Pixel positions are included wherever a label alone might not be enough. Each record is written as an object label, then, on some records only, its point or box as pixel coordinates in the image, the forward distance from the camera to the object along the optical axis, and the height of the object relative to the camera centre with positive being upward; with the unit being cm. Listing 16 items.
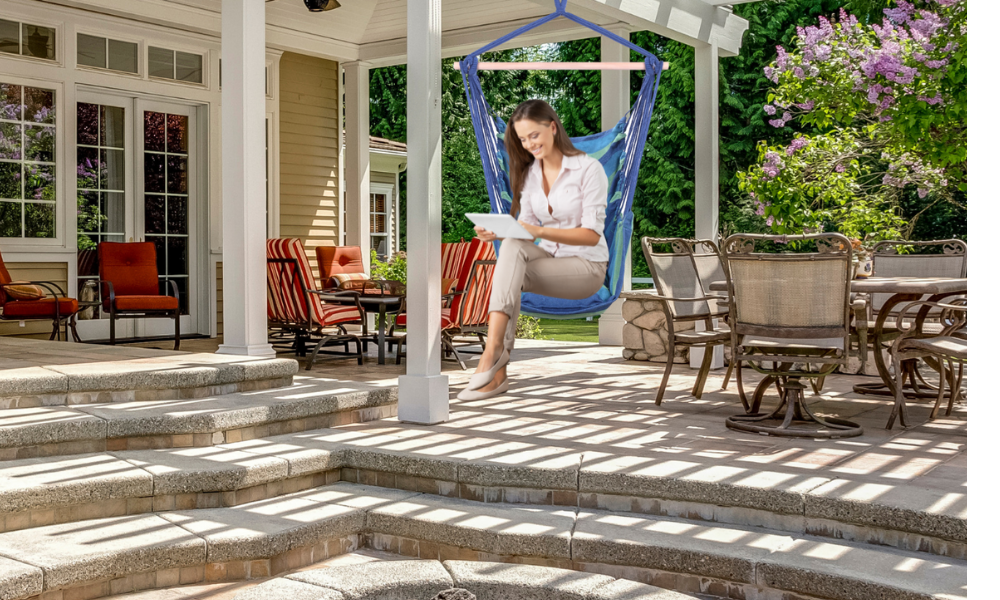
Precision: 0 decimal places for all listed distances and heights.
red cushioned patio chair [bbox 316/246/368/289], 916 +21
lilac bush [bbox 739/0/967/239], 625 +138
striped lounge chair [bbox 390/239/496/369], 700 -12
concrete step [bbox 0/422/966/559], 309 -79
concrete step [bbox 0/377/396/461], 383 -64
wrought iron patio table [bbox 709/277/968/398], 461 -4
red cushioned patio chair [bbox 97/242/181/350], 758 -1
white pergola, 482 +58
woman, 566 +34
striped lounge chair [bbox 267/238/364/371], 690 -16
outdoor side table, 690 -12
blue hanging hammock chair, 569 +79
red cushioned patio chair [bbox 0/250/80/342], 688 -16
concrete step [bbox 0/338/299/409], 438 -48
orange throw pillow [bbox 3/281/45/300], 691 -6
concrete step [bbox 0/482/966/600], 280 -91
